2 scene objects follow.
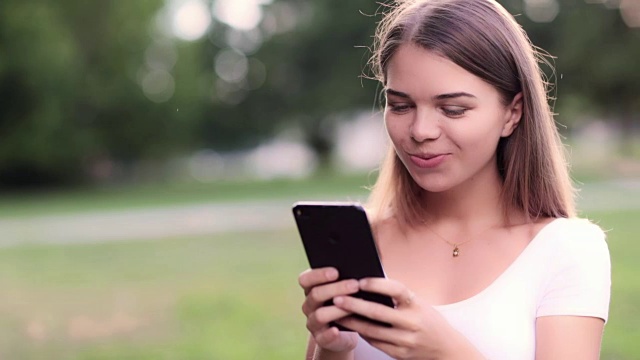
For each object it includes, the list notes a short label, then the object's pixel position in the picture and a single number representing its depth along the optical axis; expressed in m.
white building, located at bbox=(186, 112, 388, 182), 45.06
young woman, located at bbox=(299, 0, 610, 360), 1.92
